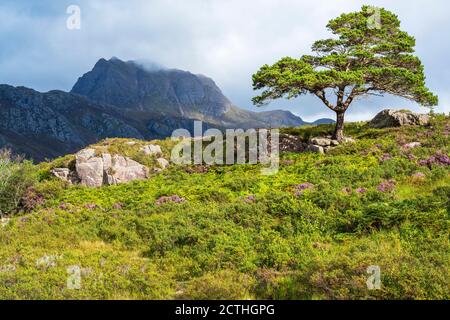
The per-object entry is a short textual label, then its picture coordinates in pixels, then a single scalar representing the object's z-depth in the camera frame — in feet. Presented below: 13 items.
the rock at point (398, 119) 112.78
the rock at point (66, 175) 98.07
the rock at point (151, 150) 109.81
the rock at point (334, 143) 107.00
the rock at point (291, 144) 110.52
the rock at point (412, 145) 89.83
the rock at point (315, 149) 103.81
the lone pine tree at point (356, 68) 105.60
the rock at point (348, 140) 106.63
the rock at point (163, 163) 106.32
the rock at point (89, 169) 96.48
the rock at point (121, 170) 97.34
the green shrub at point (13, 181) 87.86
